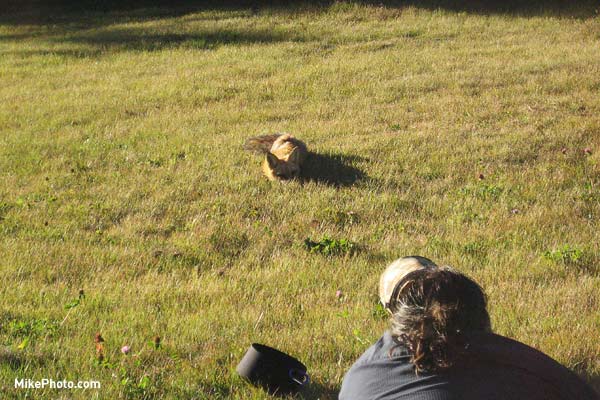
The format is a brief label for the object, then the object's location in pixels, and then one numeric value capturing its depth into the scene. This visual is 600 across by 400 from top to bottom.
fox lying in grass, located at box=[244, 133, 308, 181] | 8.20
